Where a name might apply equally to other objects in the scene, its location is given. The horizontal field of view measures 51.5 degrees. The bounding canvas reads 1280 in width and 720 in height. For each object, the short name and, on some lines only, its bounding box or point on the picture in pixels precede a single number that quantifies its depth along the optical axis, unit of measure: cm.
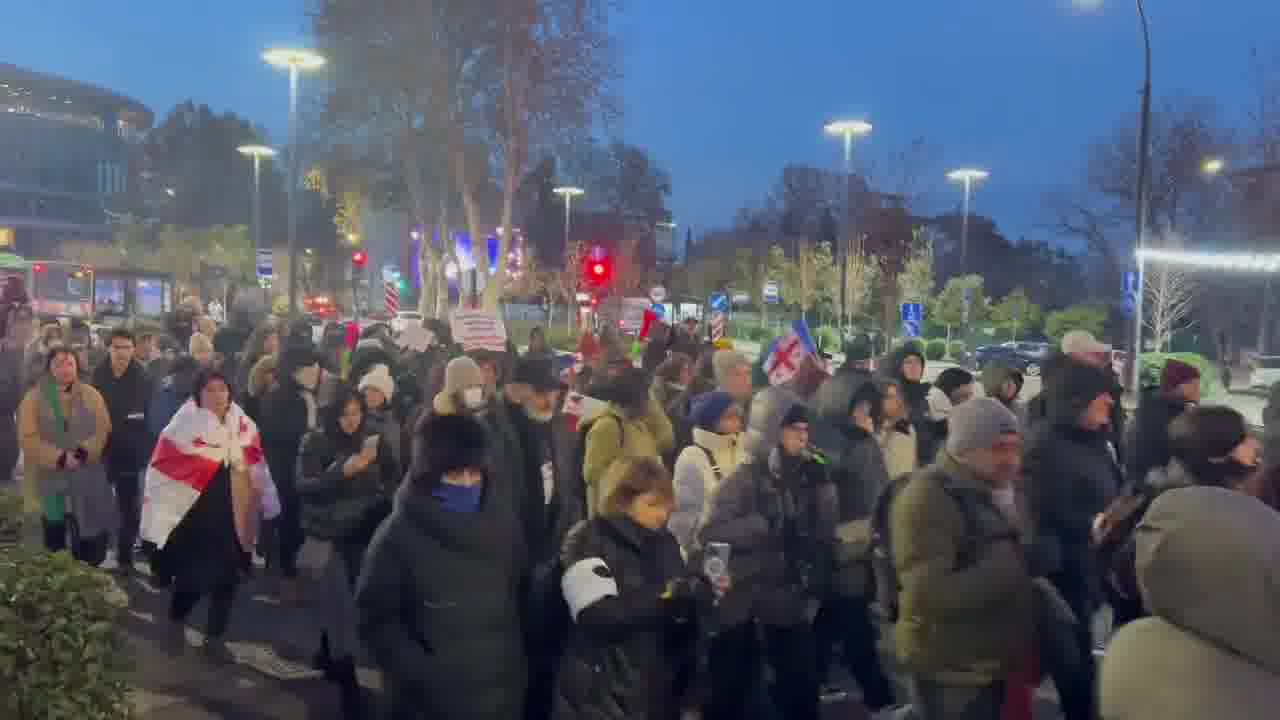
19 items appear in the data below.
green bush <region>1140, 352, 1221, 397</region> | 2665
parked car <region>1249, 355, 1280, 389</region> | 3420
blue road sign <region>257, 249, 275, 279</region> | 3636
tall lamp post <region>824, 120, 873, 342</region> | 2842
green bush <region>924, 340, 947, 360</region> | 5072
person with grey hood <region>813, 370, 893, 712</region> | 680
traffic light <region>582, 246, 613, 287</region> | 2203
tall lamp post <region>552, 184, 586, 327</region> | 4875
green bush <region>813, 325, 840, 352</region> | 4472
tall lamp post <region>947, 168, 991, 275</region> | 3931
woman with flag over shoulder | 785
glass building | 9112
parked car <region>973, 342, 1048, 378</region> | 4359
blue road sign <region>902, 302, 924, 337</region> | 2616
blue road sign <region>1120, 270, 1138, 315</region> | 2383
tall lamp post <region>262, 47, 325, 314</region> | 2622
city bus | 4275
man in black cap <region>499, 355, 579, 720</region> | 579
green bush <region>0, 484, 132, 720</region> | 399
